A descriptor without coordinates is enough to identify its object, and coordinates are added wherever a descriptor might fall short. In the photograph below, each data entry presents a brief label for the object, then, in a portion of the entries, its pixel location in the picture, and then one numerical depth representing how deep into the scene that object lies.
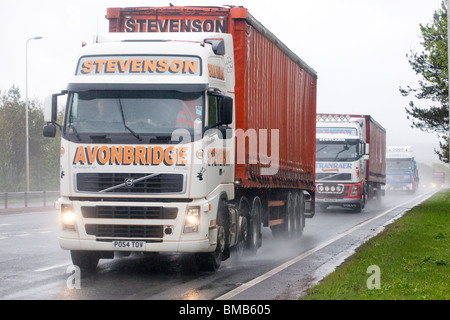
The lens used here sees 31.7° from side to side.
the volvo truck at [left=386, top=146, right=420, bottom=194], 65.62
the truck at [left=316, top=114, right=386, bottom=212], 30.84
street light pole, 42.62
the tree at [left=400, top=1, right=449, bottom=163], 30.61
